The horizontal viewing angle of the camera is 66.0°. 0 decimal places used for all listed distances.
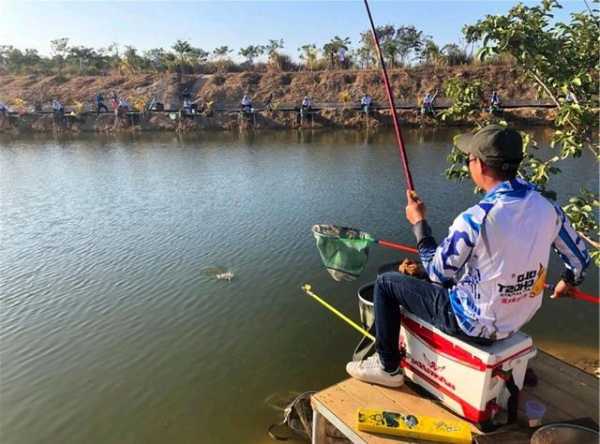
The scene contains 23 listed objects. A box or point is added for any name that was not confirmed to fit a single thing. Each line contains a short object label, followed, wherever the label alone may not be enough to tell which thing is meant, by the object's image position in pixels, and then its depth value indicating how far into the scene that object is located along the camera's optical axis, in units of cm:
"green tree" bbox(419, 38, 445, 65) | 3350
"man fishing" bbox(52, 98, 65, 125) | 3038
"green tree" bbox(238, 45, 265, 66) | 3897
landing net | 396
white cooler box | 273
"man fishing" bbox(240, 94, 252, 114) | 2945
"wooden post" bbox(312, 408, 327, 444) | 334
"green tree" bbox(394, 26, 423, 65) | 3444
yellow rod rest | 380
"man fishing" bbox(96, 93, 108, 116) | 3070
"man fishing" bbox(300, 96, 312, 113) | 2888
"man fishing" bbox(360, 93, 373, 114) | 2834
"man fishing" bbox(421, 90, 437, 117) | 2648
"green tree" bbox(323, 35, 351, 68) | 3600
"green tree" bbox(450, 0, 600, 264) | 393
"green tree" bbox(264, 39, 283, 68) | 3719
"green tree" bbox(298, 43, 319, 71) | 3609
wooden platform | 288
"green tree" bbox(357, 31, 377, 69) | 3460
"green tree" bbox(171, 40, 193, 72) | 3835
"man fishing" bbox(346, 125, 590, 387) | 242
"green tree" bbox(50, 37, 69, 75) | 4391
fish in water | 762
